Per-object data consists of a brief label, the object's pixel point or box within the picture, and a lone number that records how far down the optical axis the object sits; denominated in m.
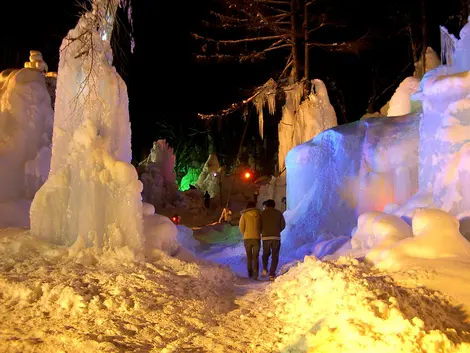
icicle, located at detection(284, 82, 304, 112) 17.92
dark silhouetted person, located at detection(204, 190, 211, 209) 29.32
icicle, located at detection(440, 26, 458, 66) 11.89
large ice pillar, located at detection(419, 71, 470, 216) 8.45
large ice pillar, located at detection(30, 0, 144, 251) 7.43
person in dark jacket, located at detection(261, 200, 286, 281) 8.61
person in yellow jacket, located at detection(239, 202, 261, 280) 8.65
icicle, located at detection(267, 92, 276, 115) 18.30
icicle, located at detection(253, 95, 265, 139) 18.47
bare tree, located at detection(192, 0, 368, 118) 18.64
